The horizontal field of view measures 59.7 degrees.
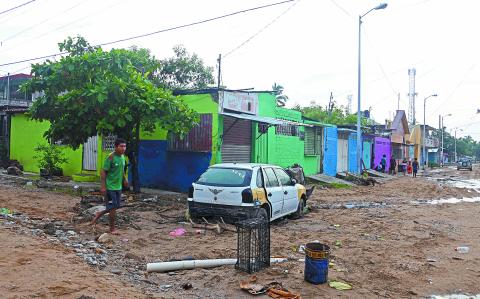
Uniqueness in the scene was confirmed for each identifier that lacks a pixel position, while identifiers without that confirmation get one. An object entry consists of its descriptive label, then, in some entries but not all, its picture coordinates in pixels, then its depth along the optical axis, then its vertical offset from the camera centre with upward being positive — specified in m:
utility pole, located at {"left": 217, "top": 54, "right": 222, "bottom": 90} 30.16 +6.41
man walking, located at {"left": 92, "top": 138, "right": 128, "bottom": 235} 8.01 -0.54
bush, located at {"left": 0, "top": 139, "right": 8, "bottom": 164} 21.94 -0.14
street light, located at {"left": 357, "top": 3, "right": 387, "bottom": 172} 22.62 +2.32
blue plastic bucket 5.48 -1.45
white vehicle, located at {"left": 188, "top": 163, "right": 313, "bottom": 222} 8.59 -0.83
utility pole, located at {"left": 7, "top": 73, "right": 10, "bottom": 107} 32.23 +4.92
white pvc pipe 5.91 -1.61
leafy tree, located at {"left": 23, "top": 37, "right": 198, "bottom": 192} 11.62 +1.49
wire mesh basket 5.85 -1.31
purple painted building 35.31 +0.65
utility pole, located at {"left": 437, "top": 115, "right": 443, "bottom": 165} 68.44 +5.99
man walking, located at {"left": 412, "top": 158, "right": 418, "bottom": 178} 32.97 -0.71
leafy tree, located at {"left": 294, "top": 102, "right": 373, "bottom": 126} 43.06 +4.82
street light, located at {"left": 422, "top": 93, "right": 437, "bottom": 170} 50.22 +6.60
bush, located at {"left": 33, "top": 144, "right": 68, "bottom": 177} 17.90 -0.38
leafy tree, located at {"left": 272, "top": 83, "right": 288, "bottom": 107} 50.62 +7.15
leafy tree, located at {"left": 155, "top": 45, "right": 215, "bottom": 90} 31.19 +6.19
